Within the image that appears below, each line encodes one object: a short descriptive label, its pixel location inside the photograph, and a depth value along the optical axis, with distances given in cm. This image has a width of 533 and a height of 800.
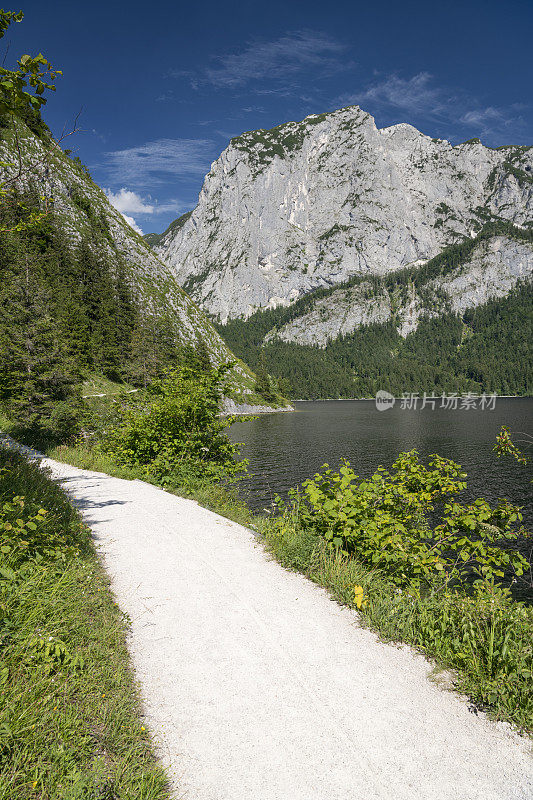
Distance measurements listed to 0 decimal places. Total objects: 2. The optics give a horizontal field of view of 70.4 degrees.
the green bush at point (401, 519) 639
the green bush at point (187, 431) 1524
